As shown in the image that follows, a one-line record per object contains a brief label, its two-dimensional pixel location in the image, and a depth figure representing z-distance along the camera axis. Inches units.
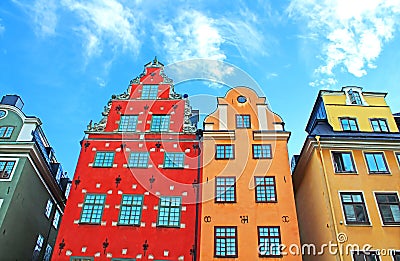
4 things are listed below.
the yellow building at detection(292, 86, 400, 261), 773.9
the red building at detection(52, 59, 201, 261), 813.9
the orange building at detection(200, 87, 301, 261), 808.3
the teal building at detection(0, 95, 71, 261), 874.1
